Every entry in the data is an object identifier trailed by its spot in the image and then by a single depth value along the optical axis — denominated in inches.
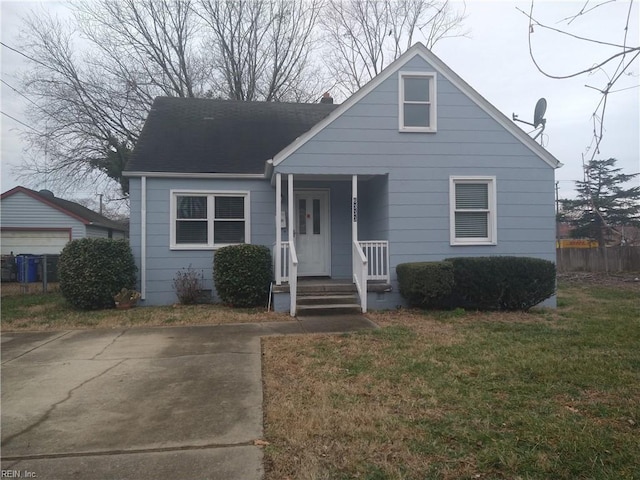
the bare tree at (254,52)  885.8
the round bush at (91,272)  379.6
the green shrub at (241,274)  381.4
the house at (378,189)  392.2
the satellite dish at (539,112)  441.7
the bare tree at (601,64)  110.5
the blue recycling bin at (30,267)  698.2
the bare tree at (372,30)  938.7
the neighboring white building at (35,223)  805.9
